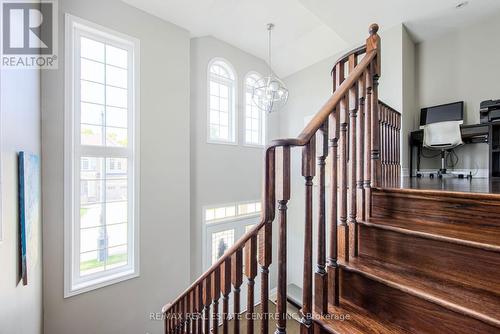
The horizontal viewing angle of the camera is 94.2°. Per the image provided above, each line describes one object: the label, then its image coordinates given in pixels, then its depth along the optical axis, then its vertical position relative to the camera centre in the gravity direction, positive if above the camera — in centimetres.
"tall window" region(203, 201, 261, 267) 446 -114
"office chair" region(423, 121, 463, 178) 308 +43
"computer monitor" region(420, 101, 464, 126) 333 +81
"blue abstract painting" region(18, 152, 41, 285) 161 -32
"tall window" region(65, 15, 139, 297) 287 +17
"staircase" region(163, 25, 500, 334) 92 -37
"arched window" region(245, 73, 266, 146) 525 +114
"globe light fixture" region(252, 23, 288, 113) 352 +116
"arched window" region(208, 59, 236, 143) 463 +137
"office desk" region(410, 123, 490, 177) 293 +45
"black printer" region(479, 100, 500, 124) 289 +72
